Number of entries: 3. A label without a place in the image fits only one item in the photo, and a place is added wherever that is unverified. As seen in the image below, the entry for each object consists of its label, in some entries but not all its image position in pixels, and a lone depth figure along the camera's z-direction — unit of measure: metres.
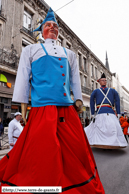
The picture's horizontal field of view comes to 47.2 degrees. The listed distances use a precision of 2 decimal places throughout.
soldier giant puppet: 3.61
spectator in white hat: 3.74
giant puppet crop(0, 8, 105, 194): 1.22
